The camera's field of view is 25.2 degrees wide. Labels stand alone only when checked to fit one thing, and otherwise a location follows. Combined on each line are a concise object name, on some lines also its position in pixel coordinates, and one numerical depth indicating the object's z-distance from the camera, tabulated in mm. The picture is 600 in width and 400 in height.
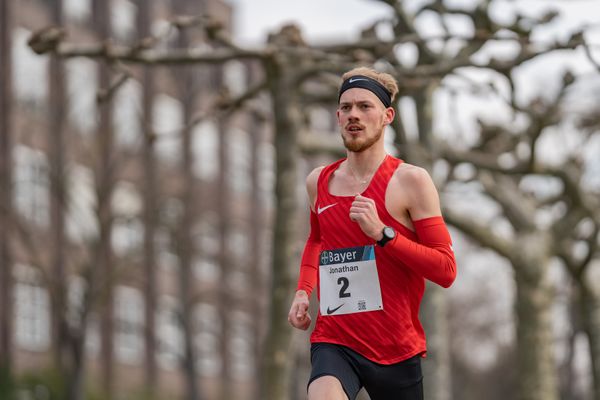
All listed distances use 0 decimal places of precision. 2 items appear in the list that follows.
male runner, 5801
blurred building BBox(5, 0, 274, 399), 40500
